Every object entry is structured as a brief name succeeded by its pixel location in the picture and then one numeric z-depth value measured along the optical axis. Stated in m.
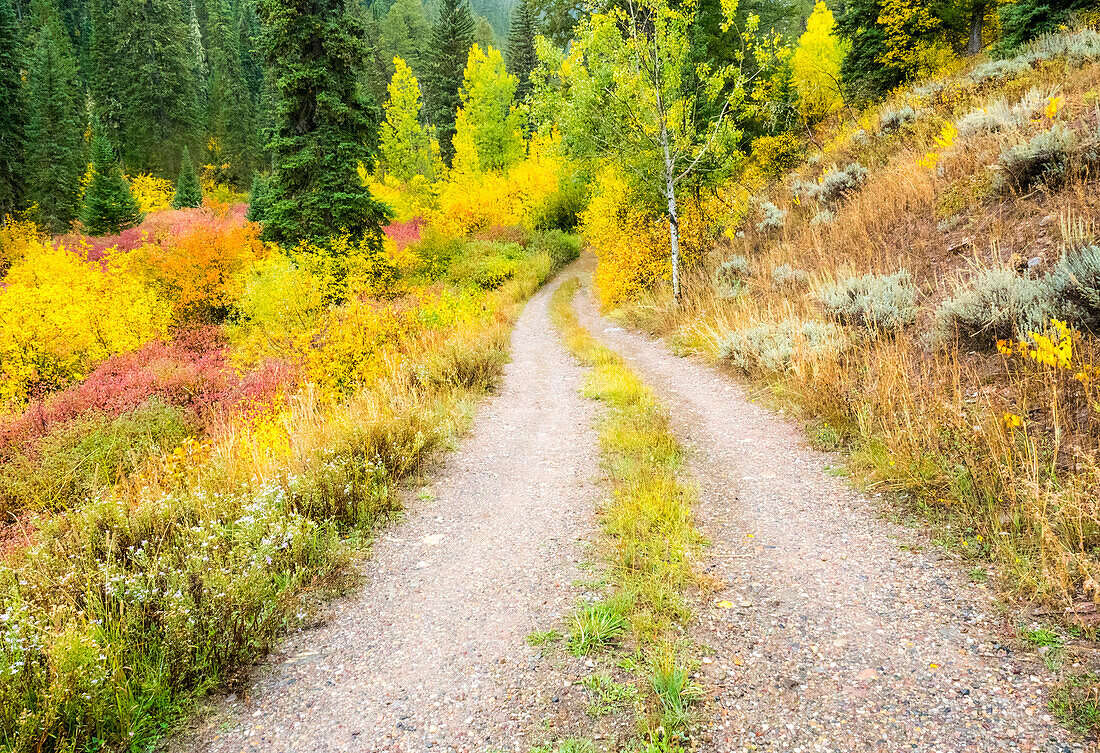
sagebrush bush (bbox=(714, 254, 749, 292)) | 12.06
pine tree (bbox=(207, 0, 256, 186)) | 57.62
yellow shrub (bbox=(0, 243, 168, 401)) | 12.42
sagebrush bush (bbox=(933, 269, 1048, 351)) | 4.84
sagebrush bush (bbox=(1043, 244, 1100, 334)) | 4.39
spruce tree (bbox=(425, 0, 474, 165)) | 39.34
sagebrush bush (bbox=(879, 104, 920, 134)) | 12.16
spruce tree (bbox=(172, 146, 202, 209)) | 45.88
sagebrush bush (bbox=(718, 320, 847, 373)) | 6.93
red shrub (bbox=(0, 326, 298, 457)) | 8.95
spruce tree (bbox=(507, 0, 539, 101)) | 42.97
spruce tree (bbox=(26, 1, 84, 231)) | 33.93
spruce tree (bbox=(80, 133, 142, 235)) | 34.50
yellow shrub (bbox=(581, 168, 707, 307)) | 15.47
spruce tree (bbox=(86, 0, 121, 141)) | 53.94
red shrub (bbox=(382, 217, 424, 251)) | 24.15
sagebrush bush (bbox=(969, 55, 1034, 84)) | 10.89
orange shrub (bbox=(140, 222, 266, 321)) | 19.50
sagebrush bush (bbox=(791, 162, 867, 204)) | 11.63
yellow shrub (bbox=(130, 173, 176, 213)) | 47.00
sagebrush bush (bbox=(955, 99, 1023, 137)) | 8.16
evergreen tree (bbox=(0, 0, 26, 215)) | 27.02
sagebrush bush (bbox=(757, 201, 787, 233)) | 13.12
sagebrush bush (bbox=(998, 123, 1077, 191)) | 6.68
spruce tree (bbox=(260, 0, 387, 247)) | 15.13
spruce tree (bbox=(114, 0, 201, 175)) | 53.88
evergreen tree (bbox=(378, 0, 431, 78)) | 55.59
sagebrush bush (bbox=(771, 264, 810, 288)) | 9.79
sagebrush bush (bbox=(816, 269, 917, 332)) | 6.60
